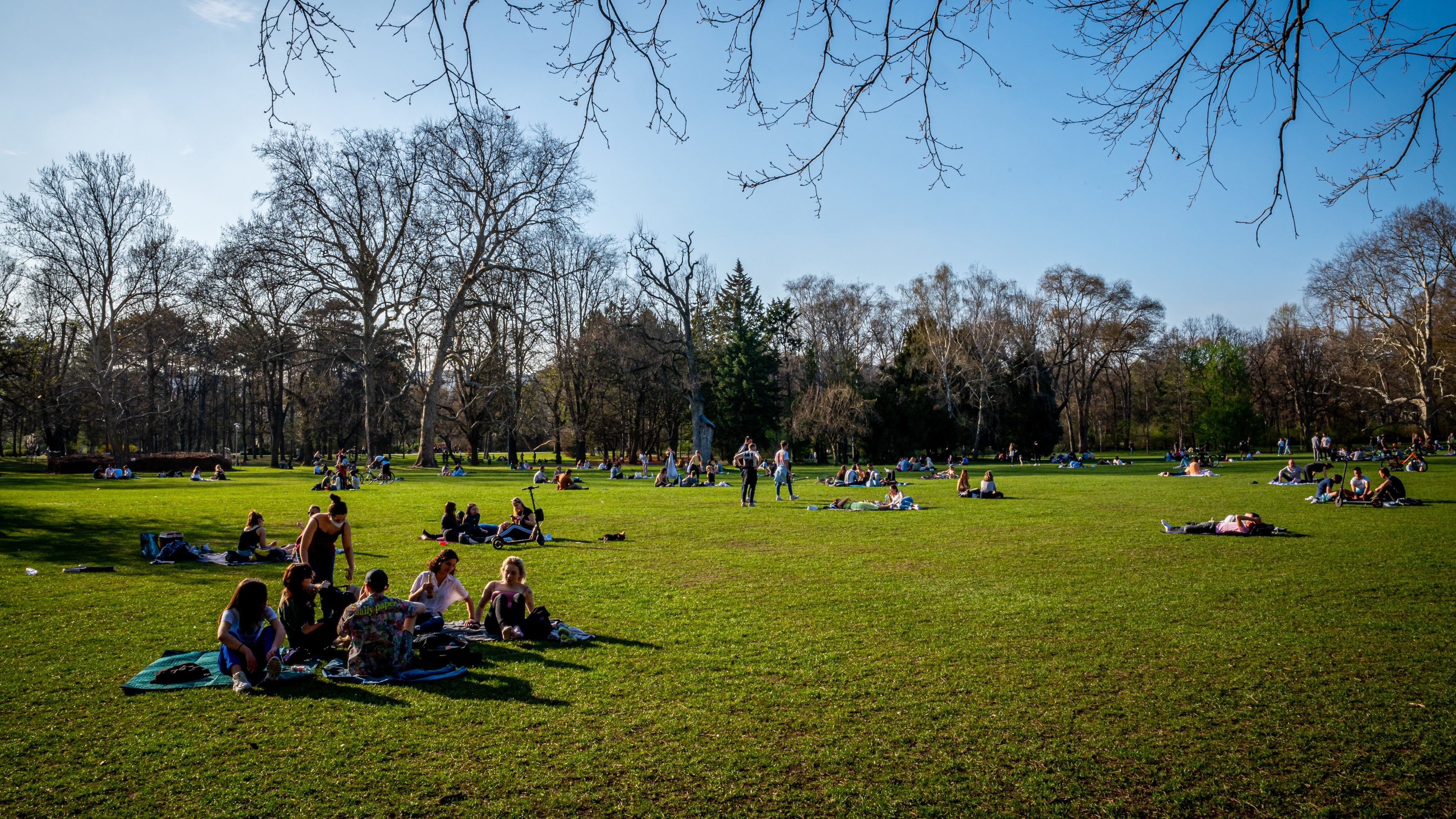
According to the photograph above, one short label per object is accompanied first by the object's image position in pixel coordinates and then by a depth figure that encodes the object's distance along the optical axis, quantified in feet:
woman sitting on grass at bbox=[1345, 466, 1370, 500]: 61.82
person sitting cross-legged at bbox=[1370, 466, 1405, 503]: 59.16
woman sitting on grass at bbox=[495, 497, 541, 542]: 43.39
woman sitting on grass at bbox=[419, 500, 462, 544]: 44.06
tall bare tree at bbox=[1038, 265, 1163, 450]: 184.85
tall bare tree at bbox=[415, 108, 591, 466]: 126.00
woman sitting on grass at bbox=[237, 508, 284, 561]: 37.78
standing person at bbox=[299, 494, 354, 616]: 29.17
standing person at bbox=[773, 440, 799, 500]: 72.69
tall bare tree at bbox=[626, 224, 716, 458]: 139.64
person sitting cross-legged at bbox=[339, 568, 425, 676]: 19.58
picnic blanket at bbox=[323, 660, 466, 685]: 19.29
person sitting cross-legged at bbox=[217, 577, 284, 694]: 18.72
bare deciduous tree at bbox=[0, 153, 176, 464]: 119.96
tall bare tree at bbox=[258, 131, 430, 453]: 118.42
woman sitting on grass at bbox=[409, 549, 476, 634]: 24.09
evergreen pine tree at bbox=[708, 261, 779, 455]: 166.40
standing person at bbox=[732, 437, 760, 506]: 66.13
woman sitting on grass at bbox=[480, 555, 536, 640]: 23.52
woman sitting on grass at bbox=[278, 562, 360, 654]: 21.44
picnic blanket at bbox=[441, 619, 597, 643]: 22.98
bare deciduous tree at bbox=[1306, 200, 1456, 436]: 139.44
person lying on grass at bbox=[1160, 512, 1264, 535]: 44.60
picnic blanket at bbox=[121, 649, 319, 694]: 18.26
